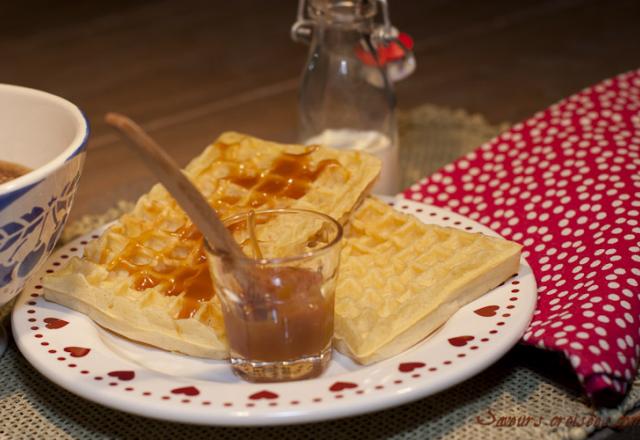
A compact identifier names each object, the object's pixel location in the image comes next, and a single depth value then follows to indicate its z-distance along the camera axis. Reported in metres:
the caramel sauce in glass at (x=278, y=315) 0.95
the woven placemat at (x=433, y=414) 0.96
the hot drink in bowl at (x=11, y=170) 1.12
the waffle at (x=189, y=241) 1.04
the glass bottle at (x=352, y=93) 1.49
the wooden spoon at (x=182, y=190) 0.83
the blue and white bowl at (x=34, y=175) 0.96
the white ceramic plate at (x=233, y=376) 0.88
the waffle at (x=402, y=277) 0.99
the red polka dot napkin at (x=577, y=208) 1.01
